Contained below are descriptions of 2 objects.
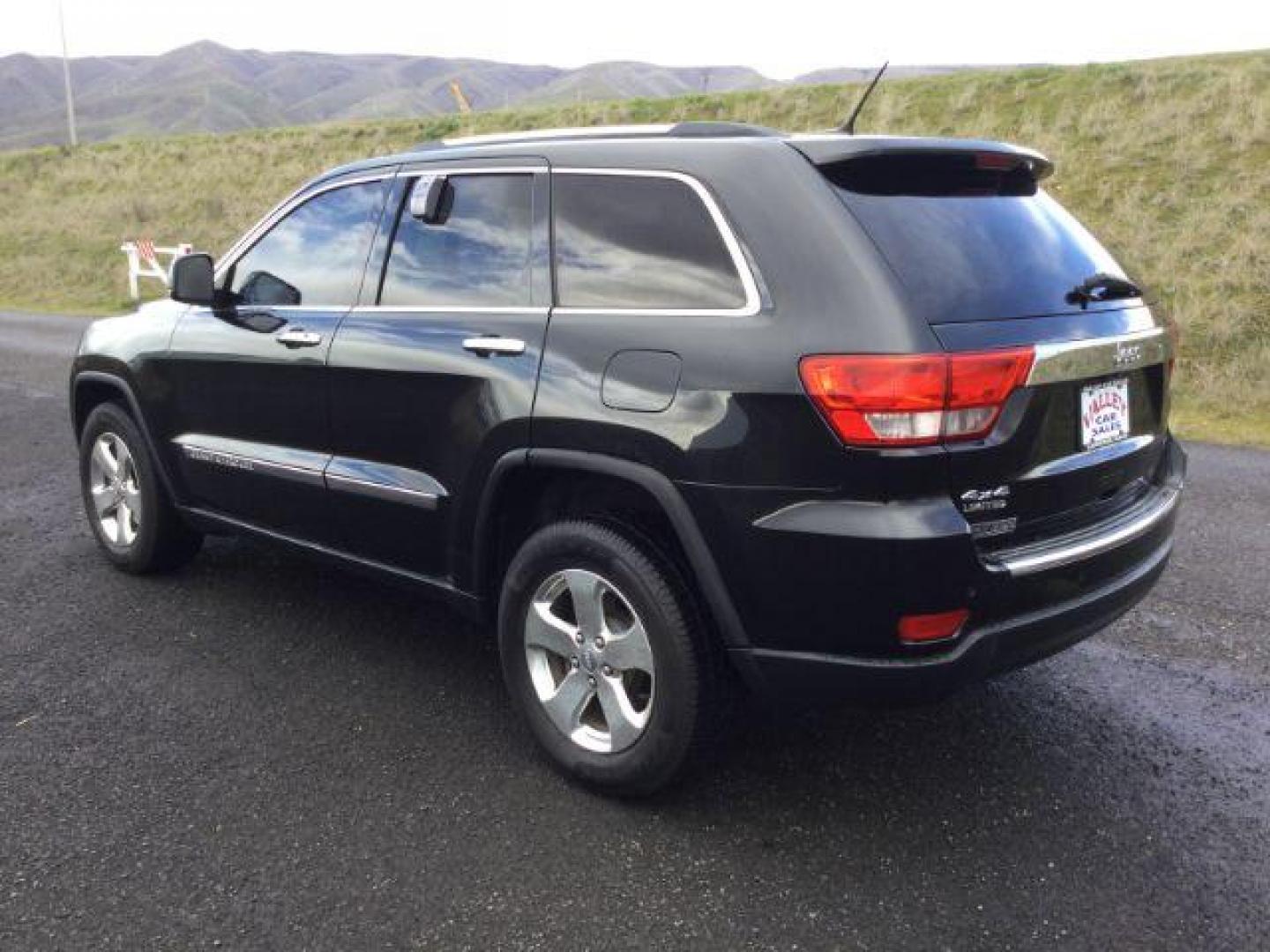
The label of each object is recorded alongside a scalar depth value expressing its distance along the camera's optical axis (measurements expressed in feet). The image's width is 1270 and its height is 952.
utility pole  116.98
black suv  8.32
